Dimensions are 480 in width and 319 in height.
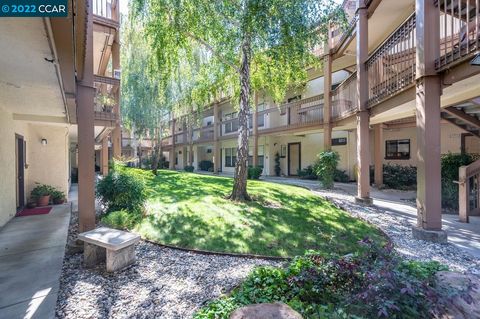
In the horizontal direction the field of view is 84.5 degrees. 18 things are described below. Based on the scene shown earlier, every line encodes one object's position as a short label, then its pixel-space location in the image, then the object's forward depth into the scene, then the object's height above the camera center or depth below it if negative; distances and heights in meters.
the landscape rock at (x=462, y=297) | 2.33 -1.36
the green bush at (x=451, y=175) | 8.71 -0.69
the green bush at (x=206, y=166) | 28.75 -0.80
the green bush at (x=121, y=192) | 7.21 -0.89
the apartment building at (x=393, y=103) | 5.41 +1.63
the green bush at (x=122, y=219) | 6.23 -1.45
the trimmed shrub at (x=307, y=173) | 17.13 -1.09
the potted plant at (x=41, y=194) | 9.61 -1.22
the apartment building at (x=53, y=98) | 3.06 +1.39
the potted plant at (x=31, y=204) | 9.31 -1.50
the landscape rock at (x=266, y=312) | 2.37 -1.42
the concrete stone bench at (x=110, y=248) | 4.15 -1.43
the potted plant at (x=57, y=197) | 10.08 -1.37
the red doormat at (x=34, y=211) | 8.26 -1.63
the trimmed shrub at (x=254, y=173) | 16.72 -0.96
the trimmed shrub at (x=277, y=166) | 20.69 -0.67
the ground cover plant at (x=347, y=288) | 2.29 -1.41
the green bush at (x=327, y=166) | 11.76 -0.42
